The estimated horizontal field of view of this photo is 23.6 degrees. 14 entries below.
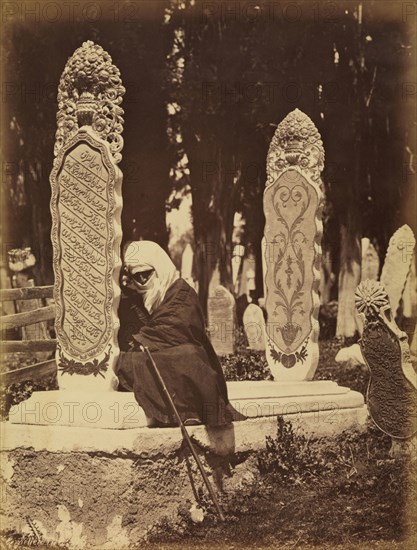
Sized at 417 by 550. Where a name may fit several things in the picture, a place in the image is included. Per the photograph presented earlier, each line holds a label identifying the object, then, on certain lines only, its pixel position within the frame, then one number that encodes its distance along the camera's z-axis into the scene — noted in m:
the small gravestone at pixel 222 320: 11.52
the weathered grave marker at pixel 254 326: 12.02
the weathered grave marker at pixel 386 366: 7.55
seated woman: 7.31
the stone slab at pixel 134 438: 6.95
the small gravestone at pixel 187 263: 12.73
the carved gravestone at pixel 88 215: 7.21
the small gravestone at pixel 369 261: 13.31
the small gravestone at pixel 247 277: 14.11
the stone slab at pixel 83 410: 7.01
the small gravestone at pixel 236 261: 13.50
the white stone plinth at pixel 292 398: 8.00
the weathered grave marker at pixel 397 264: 10.85
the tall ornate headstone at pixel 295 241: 8.85
